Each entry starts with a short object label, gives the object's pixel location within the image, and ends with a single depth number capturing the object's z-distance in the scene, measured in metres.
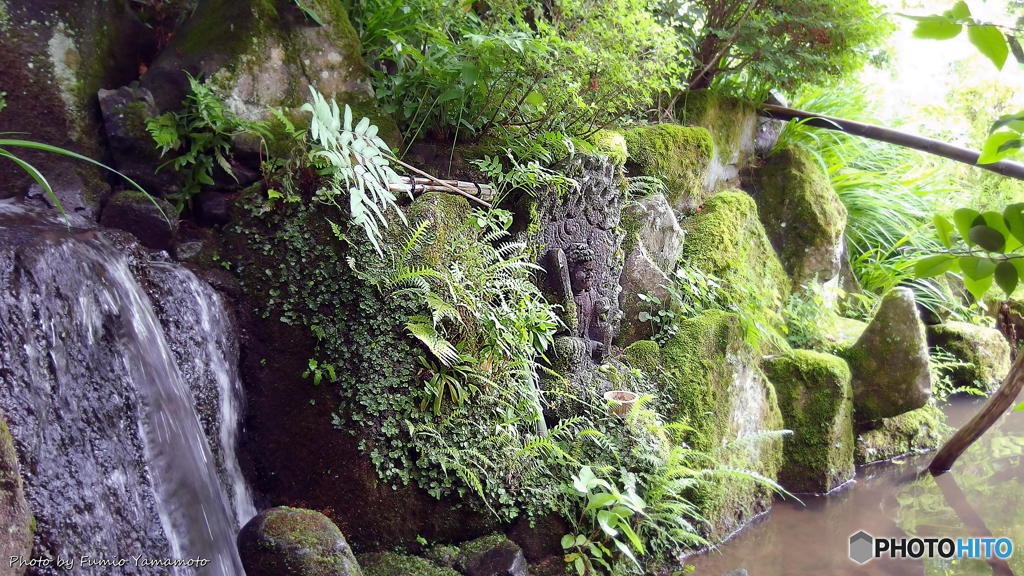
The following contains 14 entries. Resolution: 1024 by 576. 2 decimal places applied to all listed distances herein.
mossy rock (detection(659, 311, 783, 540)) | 4.21
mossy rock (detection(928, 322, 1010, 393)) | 6.73
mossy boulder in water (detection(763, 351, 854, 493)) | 4.82
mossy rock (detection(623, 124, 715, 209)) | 5.33
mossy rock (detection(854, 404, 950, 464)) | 5.37
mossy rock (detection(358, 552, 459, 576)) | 2.89
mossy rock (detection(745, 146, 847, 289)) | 6.62
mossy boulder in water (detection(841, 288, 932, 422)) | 5.20
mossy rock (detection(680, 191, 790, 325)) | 5.38
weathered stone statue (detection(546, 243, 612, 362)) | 4.11
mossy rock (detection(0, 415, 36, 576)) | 1.71
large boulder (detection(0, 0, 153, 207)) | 3.23
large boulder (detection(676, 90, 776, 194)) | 6.29
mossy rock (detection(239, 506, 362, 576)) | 2.50
